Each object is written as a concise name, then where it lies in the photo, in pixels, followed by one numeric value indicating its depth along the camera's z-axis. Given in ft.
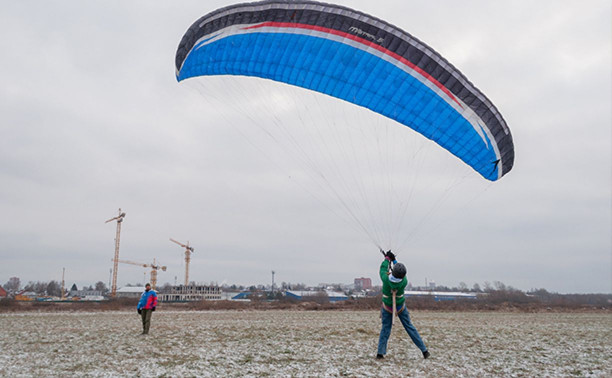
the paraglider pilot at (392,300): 25.08
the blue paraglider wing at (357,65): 31.04
